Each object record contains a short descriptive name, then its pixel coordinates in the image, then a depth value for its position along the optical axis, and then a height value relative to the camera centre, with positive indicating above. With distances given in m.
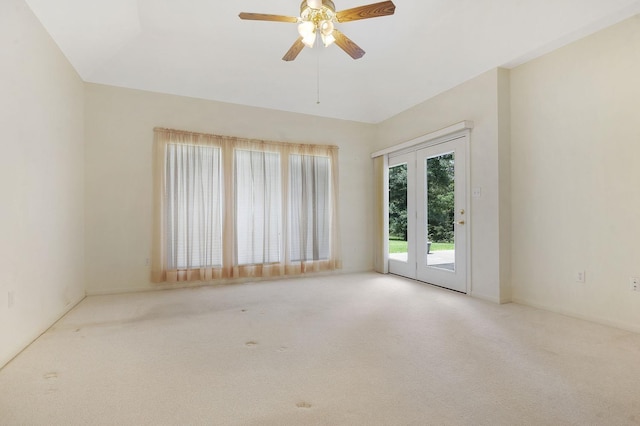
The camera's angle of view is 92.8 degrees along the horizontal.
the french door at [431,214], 4.04 +0.01
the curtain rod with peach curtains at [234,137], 4.21 +1.21
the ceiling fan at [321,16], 2.30 +1.57
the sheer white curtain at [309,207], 5.00 +0.16
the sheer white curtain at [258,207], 4.66 +0.16
